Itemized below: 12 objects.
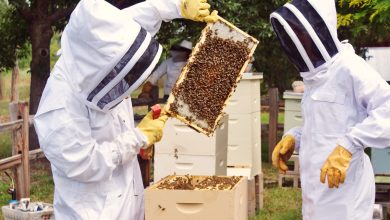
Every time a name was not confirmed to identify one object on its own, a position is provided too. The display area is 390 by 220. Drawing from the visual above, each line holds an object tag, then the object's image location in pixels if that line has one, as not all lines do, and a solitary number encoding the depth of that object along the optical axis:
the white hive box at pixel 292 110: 8.64
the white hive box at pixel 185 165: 5.64
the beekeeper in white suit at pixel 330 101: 3.72
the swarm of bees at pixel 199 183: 3.88
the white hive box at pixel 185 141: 5.58
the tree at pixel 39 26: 9.84
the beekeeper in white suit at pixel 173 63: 9.27
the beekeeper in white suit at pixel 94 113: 3.22
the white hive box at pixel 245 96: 6.91
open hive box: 3.65
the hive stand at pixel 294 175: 8.29
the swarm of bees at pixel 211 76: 4.30
